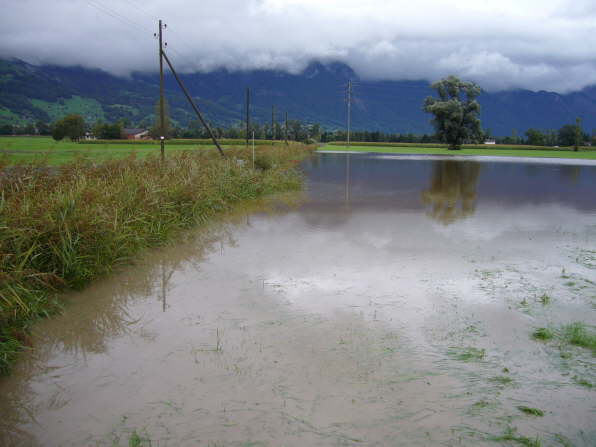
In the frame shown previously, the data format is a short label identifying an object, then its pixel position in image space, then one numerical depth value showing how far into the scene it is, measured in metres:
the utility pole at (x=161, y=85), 20.59
